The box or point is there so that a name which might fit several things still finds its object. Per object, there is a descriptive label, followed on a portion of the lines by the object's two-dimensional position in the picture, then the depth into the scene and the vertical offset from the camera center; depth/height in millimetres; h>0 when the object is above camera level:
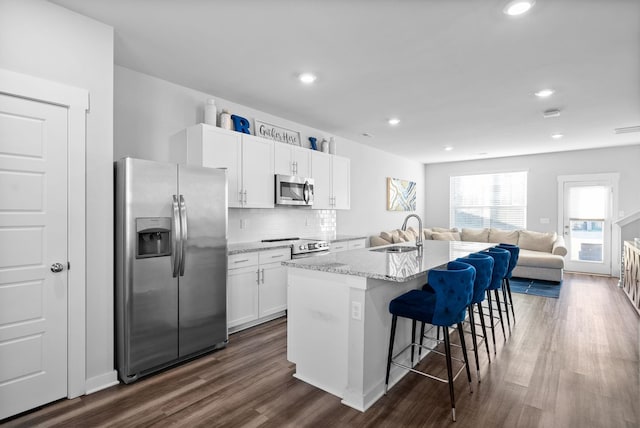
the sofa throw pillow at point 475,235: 7852 -518
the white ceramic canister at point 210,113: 3637 +1072
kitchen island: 2236 -788
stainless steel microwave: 4305 +291
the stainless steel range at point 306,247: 4133 -457
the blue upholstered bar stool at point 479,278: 2584 -514
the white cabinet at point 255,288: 3495 -851
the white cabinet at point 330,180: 5014 +501
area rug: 5383 -1277
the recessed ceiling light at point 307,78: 3307 +1356
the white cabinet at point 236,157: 3494 +603
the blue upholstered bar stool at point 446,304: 2135 -618
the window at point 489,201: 7965 +317
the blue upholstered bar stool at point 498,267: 3215 -529
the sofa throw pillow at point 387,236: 6636 -474
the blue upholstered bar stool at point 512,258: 3854 -515
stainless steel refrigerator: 2559 -440
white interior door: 2072 -285
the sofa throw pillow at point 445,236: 7883 -549
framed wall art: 7594 +432
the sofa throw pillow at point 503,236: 7383 -510
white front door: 6871 -219
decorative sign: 4484 +1116
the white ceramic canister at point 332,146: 5387 +1062
